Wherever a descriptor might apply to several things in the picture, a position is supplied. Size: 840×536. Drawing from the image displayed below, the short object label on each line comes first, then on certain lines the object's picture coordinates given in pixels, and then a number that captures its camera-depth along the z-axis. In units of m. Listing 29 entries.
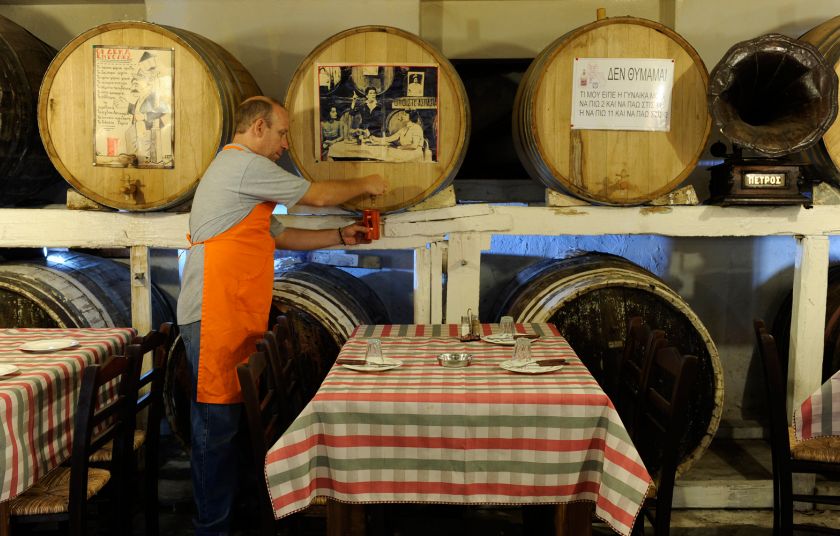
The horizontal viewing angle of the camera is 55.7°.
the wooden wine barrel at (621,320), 3.32
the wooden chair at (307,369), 3.25
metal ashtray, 2.54
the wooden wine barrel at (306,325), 3.34
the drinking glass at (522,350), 2.55
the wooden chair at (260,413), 2.36
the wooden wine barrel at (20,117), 3.40
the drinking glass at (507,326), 2.97
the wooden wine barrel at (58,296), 3.38
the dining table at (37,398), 2.30
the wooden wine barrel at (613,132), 3.29
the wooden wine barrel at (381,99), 3.31
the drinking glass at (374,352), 2.53
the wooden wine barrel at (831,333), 3.72
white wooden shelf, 3.46
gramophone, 3.17
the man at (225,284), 2.99
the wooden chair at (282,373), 2.66
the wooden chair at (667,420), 2.35
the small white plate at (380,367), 2.44
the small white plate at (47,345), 2.79
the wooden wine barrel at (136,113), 3.29
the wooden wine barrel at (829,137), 3.32
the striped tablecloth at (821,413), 2.72
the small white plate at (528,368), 2.41
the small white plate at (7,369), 2.46
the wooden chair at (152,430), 2.91
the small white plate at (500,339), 2.88
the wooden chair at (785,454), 2.88
